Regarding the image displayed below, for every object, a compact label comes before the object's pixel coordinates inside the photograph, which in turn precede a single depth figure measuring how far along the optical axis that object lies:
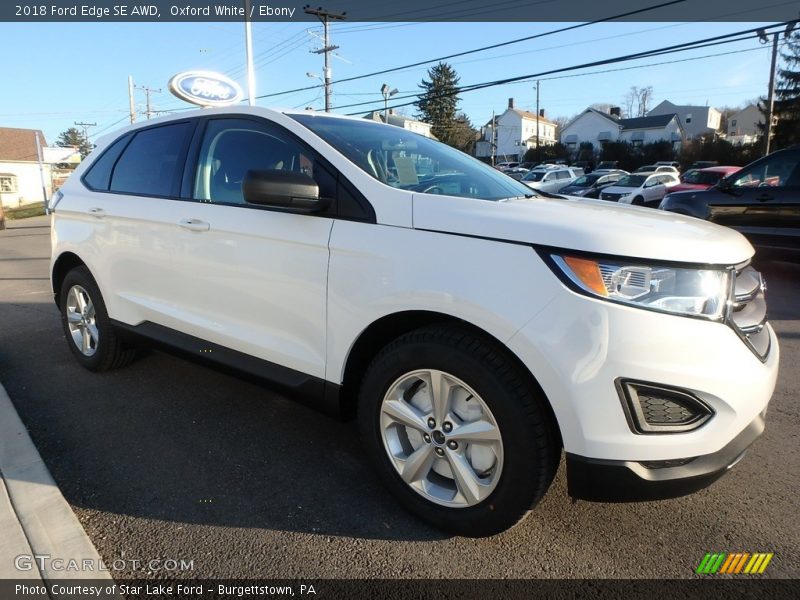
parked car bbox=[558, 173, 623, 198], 22.48
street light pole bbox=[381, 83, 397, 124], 34.86
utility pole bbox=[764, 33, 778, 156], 27.75
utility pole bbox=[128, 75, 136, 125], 42.38
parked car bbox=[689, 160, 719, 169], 38.55
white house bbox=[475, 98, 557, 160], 80.44
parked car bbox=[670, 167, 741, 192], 17.97
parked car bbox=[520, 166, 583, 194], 26.62
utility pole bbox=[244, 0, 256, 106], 19.45
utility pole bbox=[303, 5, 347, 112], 31.42
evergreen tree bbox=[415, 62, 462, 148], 68.44
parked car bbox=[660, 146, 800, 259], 6.95
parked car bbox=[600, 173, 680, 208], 18.14
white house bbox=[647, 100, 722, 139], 75.06
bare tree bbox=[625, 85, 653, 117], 87.50
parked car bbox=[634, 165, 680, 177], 34.66
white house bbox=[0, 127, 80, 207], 48.84
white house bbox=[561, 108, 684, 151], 66.75
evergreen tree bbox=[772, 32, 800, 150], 37.66
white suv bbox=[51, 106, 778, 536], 1.79
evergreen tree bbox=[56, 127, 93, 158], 112.07
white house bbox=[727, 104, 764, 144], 79.19
